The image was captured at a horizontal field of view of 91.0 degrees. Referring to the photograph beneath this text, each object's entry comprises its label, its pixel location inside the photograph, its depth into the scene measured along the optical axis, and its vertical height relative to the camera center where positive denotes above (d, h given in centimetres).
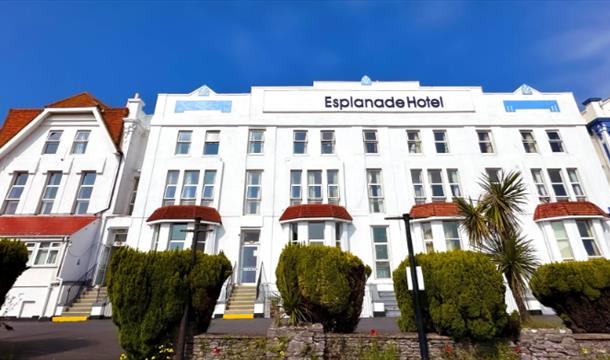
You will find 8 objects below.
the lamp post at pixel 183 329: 716 -53
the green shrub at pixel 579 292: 853 +33
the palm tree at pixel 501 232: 1136 +293
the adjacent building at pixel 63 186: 1591 +728
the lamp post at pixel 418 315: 727 -24
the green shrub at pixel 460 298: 766 +16
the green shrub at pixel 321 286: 783 +48
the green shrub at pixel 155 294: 740 +28
